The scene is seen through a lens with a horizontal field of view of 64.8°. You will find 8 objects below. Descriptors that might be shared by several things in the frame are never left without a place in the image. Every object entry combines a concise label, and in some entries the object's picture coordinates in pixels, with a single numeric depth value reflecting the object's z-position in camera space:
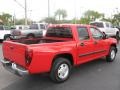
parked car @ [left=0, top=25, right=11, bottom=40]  8.24
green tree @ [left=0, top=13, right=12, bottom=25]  36.64
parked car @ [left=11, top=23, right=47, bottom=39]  8.17
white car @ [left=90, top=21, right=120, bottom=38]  8.62
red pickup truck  2.38
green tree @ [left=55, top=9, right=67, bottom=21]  31.53
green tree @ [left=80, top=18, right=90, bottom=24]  31.77
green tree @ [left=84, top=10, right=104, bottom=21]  37.42
